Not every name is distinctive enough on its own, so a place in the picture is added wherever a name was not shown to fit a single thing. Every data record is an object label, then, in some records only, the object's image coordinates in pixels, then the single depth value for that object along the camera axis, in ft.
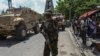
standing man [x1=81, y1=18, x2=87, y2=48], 14.76
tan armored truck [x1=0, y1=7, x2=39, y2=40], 19.23
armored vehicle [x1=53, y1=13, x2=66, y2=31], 32.53
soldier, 8.78
